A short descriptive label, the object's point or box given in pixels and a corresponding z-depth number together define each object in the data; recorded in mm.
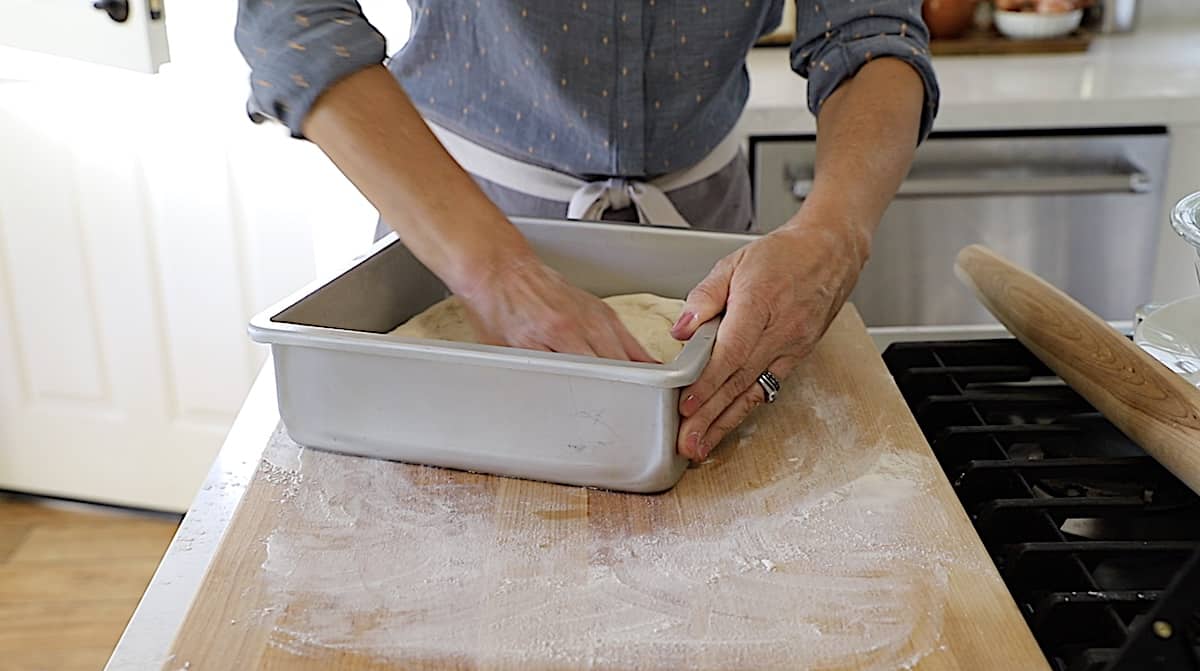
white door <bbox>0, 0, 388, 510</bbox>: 1935
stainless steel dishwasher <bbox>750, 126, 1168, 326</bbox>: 1572
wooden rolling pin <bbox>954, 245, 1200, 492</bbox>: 682
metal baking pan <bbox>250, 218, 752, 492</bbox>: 682
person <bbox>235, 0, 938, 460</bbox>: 787
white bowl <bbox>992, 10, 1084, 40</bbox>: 1875
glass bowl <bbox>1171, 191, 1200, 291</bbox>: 704
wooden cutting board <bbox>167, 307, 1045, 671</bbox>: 581
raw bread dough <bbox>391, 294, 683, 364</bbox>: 866
